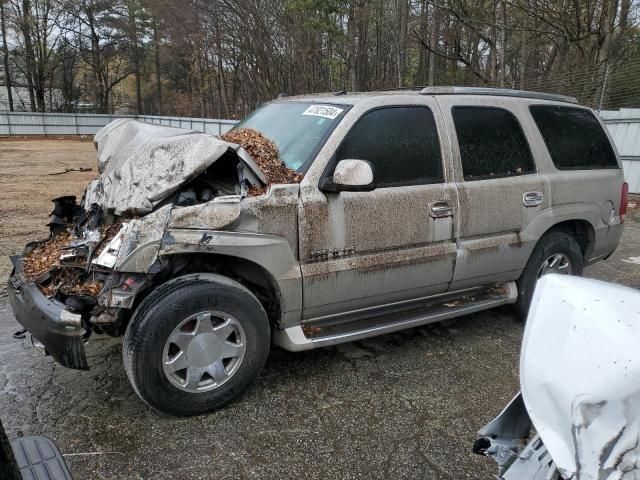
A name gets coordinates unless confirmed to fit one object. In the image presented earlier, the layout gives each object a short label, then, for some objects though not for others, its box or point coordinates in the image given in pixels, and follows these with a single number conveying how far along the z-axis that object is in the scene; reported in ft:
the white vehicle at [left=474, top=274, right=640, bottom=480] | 4.60
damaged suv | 9.53
